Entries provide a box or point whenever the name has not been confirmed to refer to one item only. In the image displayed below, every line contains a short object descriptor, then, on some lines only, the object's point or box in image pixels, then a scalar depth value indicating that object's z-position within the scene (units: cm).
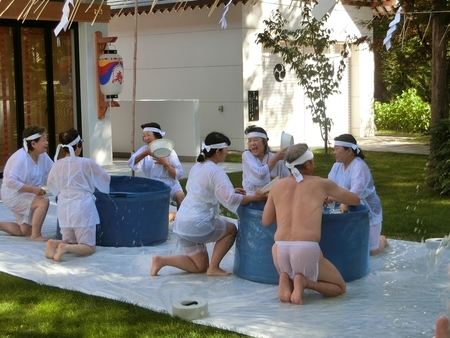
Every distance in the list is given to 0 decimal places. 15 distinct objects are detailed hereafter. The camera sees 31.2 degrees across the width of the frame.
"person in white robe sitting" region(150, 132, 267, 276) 705
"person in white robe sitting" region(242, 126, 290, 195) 835
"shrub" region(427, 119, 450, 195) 1165
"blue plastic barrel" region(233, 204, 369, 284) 677
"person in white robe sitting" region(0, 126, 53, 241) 869
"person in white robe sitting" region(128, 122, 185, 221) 935
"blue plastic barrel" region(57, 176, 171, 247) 839
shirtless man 624
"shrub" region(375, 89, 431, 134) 2334
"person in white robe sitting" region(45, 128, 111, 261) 797
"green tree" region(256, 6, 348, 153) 1666
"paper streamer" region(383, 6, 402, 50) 562
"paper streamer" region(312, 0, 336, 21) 513
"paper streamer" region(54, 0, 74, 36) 500
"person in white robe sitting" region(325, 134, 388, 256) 770
